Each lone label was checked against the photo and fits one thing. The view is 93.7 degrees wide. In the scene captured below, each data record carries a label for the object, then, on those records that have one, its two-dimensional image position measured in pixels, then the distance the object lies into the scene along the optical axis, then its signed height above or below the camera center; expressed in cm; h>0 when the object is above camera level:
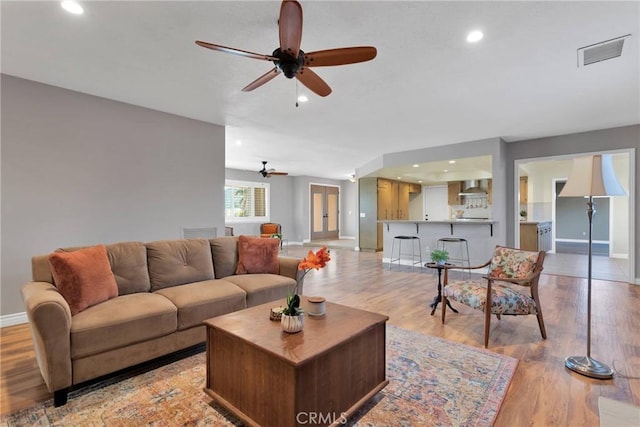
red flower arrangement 174 -31
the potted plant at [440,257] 345 -49
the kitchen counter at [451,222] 562 -17
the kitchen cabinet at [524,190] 866 +72
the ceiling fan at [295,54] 172 +105
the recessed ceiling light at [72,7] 204 +143
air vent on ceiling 245 +141
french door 1172 +8
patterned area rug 170 -117
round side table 333 -90
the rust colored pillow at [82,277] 211 -47
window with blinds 956 +43
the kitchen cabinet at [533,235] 716 -51
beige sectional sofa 181 -69
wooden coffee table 146 -83
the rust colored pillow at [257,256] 337 -48
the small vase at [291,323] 170 -62
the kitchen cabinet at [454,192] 906 +68
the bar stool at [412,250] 643 -82
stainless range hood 857 +78
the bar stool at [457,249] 594 -71
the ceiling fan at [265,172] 815 +115
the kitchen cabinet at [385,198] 884 +48
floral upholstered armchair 263 -71
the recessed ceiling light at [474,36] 233 +141
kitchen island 568 -40
